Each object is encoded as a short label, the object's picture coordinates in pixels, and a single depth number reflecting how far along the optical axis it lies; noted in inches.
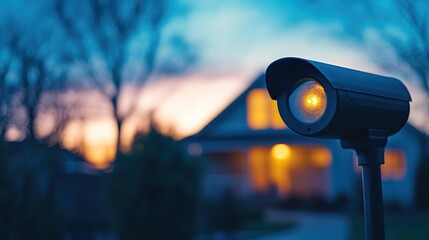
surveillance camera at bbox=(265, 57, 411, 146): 93.4
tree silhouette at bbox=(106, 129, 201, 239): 400.2
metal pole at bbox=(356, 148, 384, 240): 98.0
